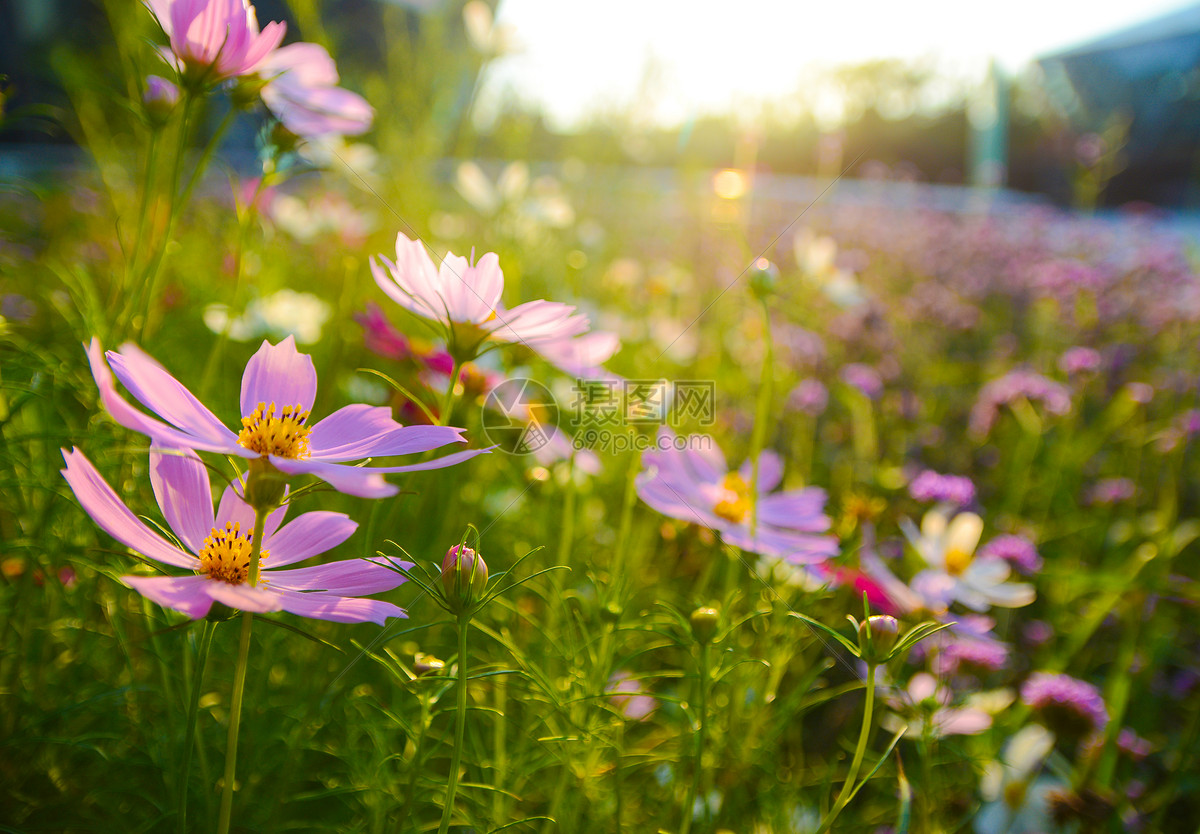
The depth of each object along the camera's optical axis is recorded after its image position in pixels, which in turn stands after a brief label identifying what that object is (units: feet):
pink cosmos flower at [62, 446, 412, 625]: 0.76
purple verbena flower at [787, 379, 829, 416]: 3.29
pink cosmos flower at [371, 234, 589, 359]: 1.11
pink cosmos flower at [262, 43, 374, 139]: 1.58
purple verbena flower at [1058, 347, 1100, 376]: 3.14
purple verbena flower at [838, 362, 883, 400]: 3.25
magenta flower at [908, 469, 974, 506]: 2.15
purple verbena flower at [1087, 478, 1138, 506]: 3.08
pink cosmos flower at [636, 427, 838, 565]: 1.57
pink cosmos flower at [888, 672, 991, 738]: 1.44
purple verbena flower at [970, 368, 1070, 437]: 2.92
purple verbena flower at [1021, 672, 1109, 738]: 1.88
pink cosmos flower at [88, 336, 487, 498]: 0.75
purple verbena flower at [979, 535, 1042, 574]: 2.17
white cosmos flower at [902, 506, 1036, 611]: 1.80
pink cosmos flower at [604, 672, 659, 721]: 1.88
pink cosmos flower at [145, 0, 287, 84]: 1.13
